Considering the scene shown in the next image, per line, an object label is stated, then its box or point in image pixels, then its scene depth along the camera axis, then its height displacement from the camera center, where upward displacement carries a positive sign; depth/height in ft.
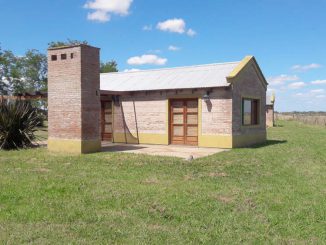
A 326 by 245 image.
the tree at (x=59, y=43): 209.10 +40.19
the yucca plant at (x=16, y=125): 52.49 -1.20
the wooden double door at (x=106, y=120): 66.69 -0.62
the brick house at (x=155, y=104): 48.96 +1.85
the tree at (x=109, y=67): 210.03 +28.17
